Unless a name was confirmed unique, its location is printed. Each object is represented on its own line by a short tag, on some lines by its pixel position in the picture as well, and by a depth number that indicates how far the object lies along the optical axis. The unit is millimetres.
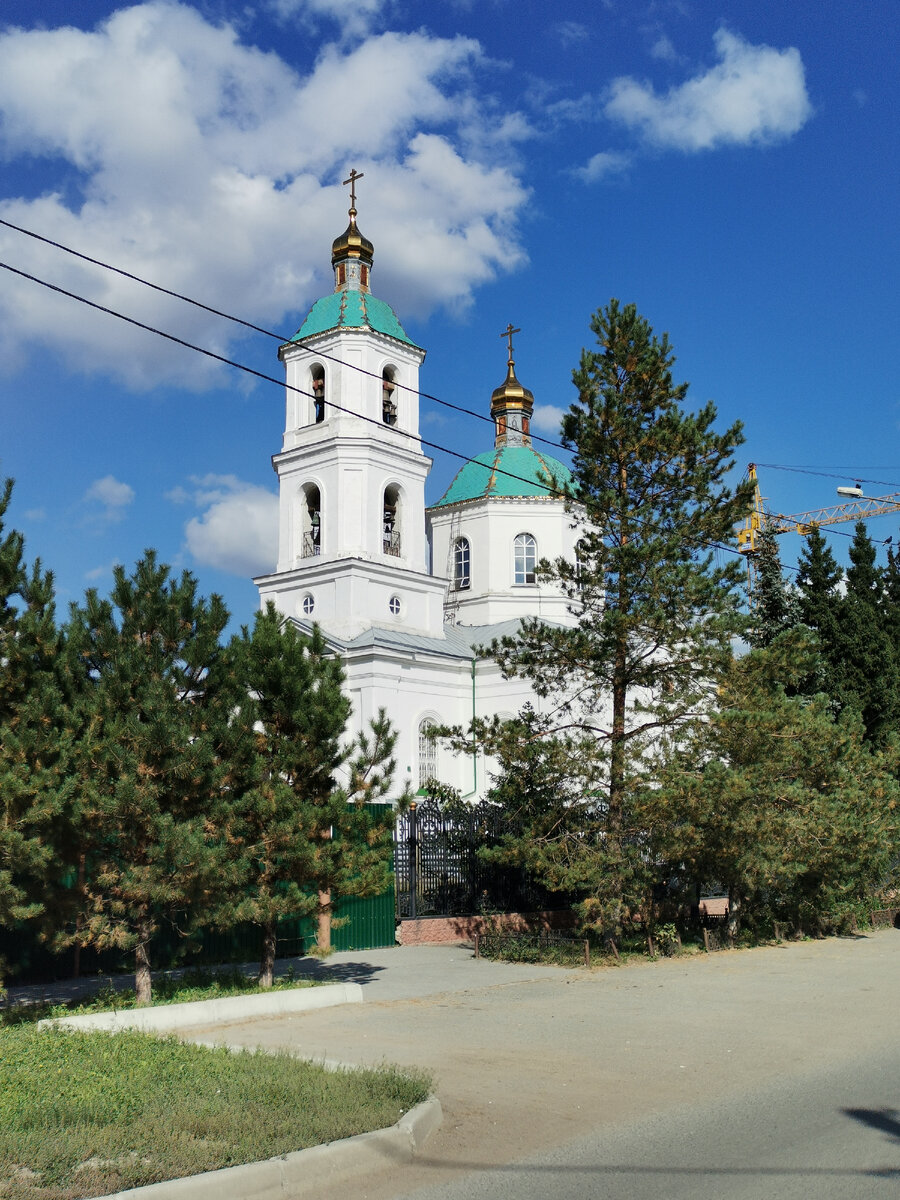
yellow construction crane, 27038
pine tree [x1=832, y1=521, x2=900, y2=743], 26719
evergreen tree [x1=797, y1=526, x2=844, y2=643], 27547
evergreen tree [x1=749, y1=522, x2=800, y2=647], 28750
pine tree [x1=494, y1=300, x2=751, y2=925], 17062
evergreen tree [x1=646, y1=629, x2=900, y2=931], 16375
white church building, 35469
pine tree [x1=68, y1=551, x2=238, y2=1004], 10891
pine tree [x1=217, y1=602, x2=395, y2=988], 11938
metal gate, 18609
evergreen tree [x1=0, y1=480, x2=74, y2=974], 10242
